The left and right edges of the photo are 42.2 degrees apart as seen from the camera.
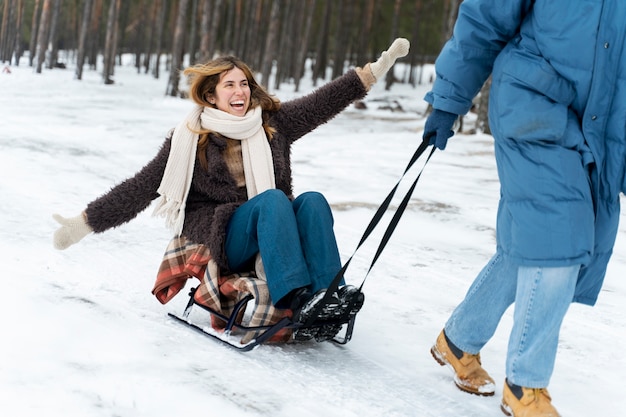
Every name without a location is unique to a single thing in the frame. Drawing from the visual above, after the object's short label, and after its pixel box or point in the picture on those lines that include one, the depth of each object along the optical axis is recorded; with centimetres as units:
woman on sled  313
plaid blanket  324
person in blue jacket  240
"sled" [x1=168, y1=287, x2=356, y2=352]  310
